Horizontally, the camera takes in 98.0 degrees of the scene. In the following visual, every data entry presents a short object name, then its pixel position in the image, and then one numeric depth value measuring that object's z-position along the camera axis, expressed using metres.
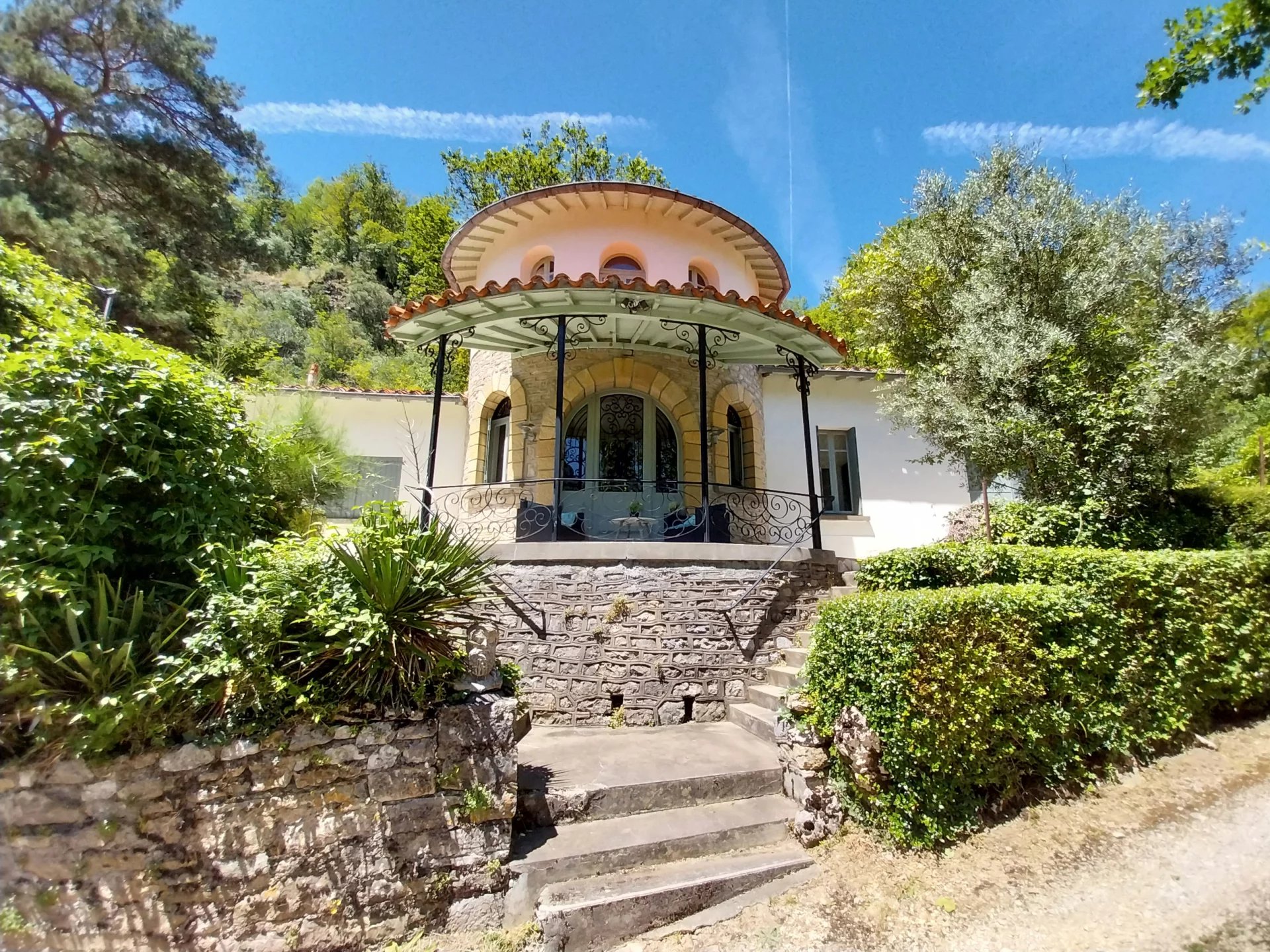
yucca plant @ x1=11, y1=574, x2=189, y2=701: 2.79
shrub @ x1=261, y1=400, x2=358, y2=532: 4.59
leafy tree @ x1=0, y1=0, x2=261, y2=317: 9.59
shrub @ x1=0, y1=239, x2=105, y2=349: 3.63
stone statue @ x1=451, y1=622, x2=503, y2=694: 3.72
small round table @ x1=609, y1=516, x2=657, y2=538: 7.41
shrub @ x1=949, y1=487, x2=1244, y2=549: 6.58
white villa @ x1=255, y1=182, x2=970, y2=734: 6.01
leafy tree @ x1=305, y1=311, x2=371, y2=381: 20.73
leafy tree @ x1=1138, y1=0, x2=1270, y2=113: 4.39
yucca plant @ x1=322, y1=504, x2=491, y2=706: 3.26
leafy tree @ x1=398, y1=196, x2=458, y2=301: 21.97
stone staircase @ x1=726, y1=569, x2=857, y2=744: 5.28
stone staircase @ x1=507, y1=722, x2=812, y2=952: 3.26
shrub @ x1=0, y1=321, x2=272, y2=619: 2.91
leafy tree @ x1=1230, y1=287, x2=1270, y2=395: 8.84
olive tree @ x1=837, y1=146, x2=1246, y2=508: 6.55
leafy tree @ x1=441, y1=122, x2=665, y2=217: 20.97
